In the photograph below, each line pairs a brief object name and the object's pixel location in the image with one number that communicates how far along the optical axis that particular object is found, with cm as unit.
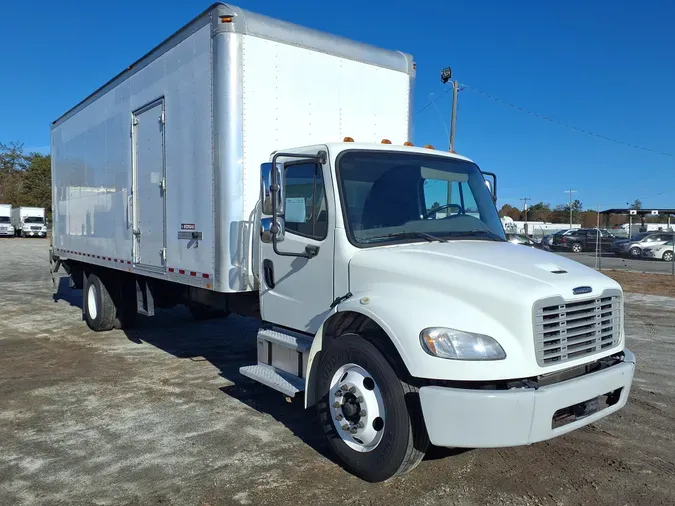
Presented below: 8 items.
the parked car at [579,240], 3811
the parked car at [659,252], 3120
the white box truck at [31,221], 5319
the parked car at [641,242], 3189
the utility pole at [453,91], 2378
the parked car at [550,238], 3844
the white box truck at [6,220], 5250
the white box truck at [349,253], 352
